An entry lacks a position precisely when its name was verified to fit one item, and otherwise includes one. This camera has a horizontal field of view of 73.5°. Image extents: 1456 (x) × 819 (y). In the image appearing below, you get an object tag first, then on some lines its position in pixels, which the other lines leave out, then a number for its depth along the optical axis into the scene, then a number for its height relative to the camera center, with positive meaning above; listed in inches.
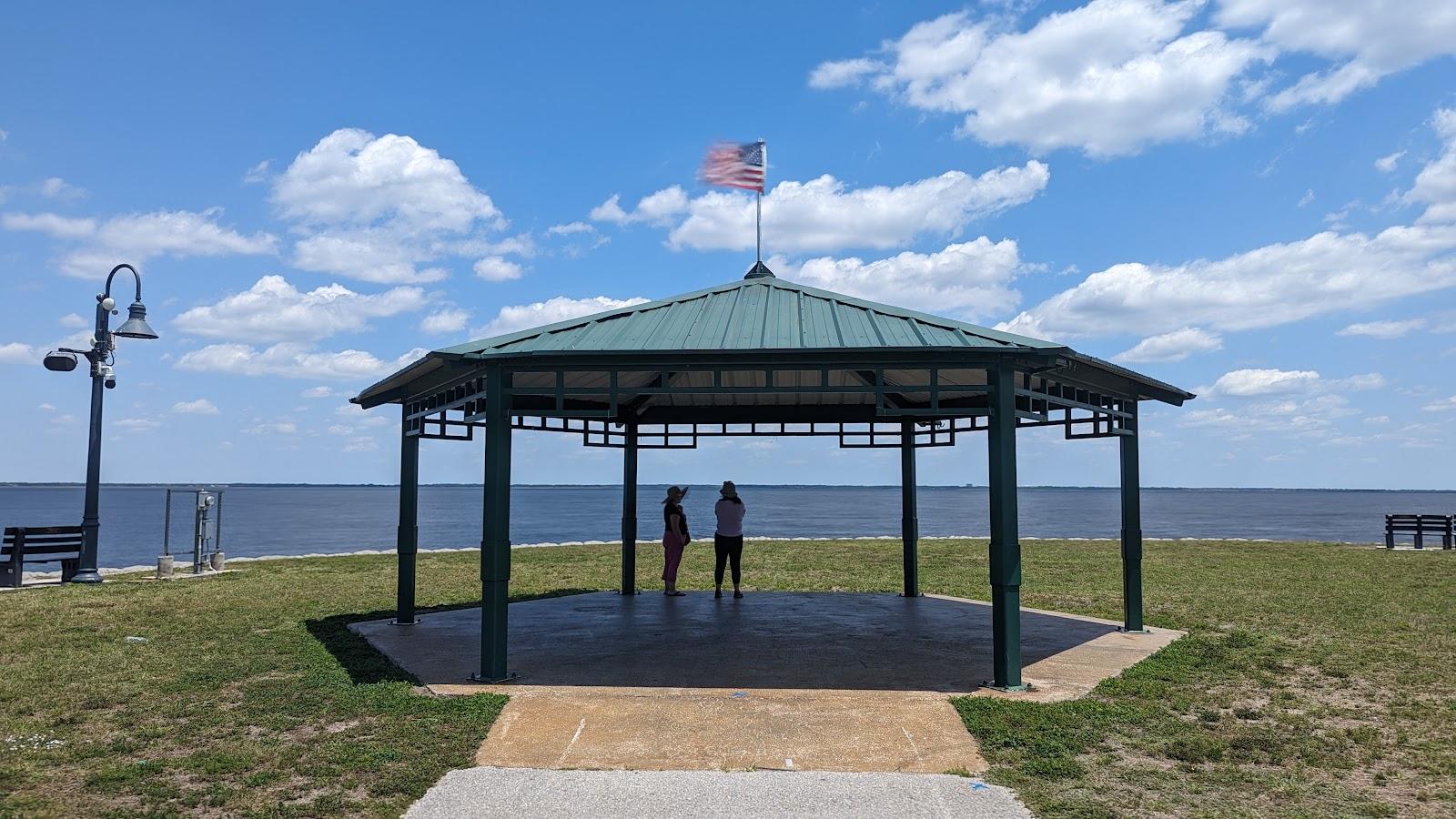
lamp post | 757.0 +90.5
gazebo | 349.1 +42.3
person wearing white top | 563.5 -33.0
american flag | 498.9 +159.6
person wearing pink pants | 589.9 -35.7
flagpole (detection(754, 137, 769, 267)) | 495.8 +135.2
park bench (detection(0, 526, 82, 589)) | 713.6 -56.2
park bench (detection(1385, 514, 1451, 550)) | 1125.7 -51.0
